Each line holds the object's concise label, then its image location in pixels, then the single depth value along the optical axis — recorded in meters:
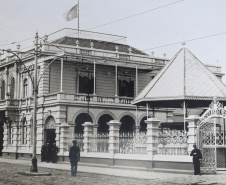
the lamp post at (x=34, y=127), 21.86
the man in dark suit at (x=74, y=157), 21.05
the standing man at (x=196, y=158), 20.30
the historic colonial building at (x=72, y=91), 35.06
